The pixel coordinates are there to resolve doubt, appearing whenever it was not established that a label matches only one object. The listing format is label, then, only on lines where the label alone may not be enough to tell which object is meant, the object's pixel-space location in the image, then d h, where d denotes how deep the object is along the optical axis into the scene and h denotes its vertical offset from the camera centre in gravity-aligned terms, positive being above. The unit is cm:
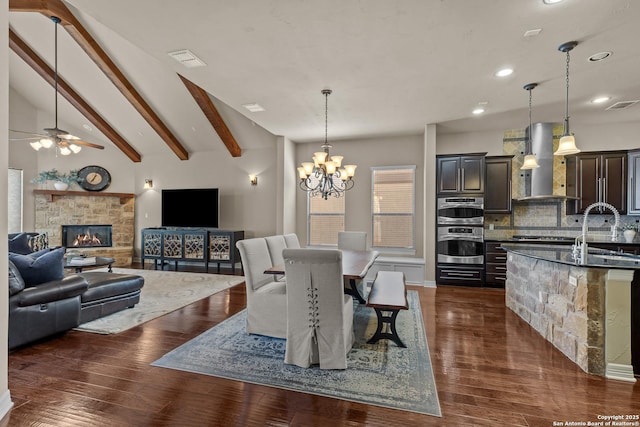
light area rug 350 -130
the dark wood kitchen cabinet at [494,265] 522 -87
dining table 293 -57
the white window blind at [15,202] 661 +22
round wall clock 770 +91
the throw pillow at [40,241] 621 -64
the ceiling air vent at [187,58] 300 +161
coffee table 481 -86
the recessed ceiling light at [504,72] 330 +160
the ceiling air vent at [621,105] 429 +162
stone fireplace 698 -14
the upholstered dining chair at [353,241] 512 -47
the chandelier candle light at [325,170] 383 +59
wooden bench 287 -86
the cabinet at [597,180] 497 +61
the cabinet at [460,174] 530 +73
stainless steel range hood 522 +92
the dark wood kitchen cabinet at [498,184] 540 +56
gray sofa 280 -90
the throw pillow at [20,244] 443 -49
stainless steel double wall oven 530 -43
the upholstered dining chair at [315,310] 241 -80
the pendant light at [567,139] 276 +74
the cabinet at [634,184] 486 +51
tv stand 693 -77
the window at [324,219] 659 -12
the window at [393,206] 613 +17
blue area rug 217 -131
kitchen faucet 269 -37
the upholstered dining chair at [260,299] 307 -89
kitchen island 244 -84
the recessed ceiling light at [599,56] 297 +161
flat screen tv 720 +14
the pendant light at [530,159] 369 +70
